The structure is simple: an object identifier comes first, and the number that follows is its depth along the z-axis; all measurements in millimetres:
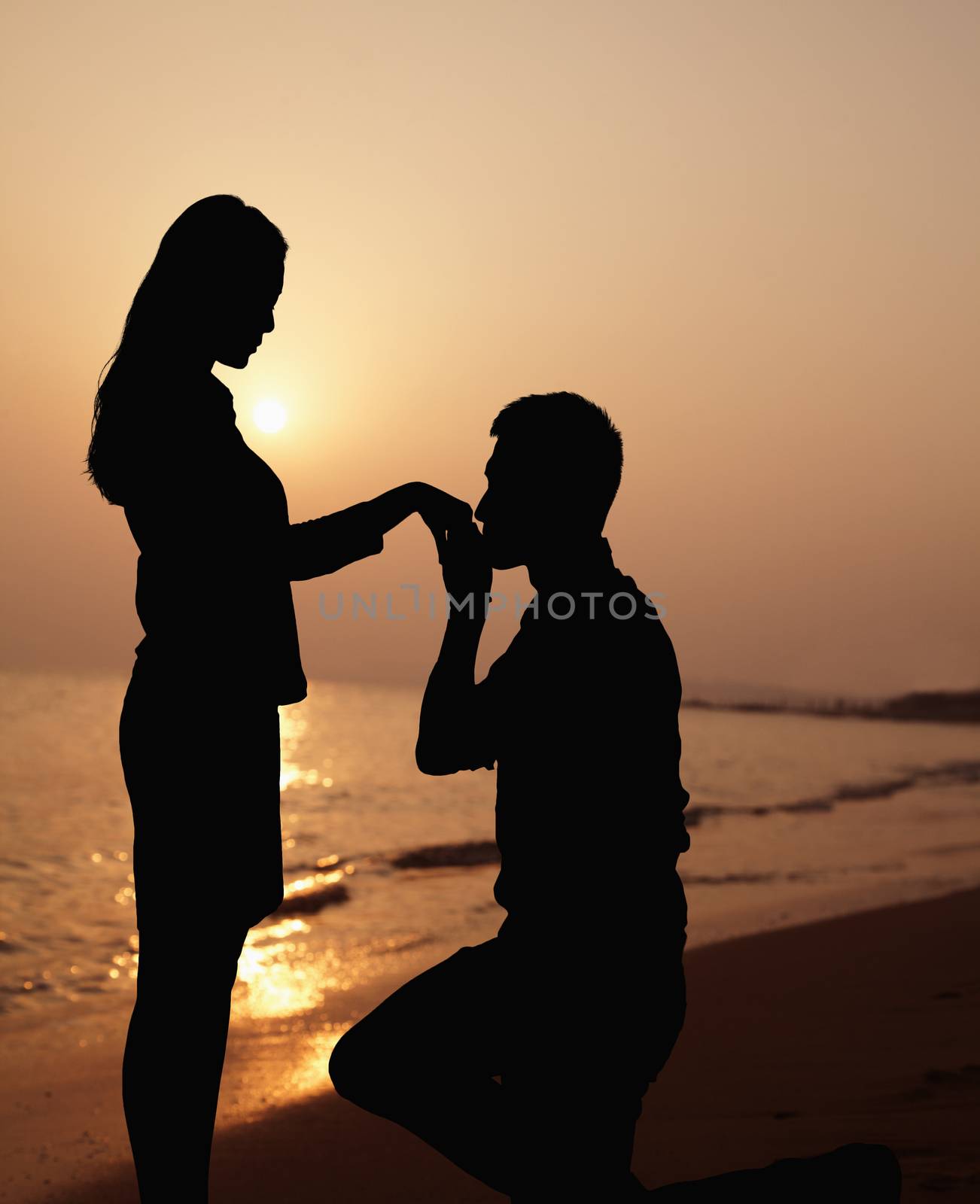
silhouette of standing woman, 2516
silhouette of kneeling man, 2305
